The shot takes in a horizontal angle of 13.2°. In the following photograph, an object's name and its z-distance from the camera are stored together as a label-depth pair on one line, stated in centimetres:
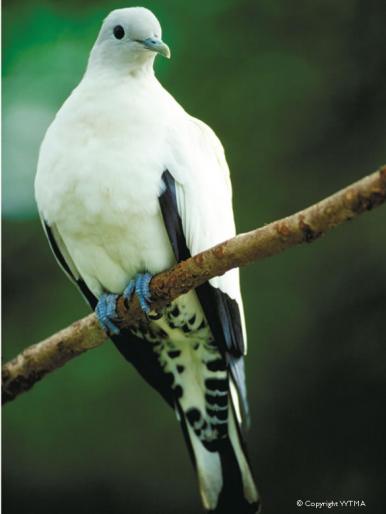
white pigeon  595
